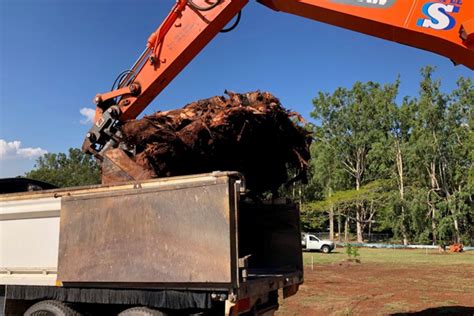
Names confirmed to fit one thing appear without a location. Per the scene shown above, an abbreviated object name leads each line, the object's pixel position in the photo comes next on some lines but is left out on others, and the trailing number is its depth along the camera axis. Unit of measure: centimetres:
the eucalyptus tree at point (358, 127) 5419
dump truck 412
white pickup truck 3400
